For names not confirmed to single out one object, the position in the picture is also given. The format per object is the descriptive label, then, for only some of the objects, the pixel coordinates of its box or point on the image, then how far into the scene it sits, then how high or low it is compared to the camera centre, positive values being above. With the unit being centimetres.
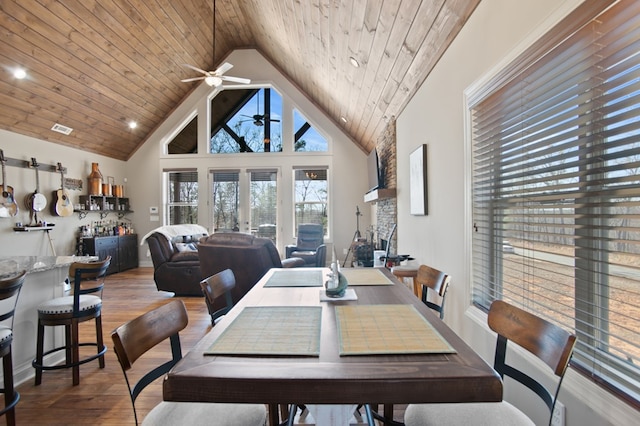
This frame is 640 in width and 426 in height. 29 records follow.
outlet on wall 122 -83
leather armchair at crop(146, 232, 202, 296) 451 -83
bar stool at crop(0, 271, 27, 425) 162 -74
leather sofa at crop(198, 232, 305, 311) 342 -53
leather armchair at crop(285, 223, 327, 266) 629 -61
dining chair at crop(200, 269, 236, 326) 157 -43
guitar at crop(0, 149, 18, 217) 463 +20
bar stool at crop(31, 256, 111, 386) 215 -72
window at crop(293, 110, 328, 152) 723 +173
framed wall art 295 +30
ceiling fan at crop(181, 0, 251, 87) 427 +189
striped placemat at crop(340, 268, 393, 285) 184 -43
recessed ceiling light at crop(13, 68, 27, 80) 418 +192
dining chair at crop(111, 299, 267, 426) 105 -62
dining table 77 -43
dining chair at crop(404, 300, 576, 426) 95 -59
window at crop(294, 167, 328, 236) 722 +38
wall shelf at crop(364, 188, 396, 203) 436 +24
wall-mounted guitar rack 482 +80
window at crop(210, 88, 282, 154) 734 +216
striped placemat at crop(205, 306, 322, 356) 93 -42
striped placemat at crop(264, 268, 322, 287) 180 -43
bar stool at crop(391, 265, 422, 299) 268 -58
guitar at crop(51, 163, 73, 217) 552 +19
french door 727 +24
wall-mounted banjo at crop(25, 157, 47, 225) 507 +21
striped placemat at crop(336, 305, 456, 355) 94 -42
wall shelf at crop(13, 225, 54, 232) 483 -25
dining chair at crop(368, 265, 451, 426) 165 -45
